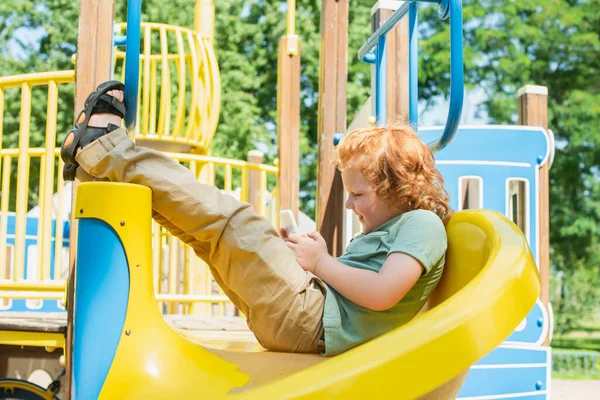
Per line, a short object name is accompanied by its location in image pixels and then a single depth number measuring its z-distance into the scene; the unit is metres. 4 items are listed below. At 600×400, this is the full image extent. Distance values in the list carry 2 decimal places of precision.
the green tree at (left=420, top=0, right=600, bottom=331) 13.20
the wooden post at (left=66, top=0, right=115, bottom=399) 3.42
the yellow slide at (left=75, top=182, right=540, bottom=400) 2.59
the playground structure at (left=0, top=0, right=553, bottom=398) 2.63
